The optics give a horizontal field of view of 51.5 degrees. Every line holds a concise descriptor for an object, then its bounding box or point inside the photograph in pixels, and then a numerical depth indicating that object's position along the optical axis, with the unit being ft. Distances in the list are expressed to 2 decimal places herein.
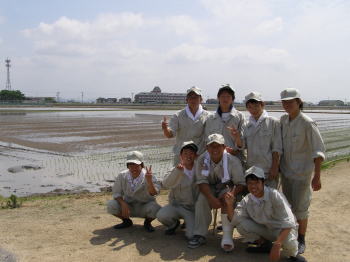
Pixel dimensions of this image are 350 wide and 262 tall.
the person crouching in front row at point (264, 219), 13.37
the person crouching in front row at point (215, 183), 14.74
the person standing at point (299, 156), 14.11
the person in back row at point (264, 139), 14.74
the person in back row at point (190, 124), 16.66
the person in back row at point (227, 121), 15.65
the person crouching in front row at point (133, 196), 17.01
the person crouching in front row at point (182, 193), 15.69
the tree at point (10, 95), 277.85
